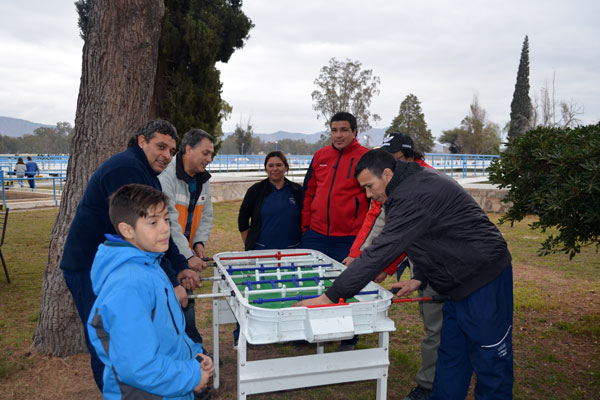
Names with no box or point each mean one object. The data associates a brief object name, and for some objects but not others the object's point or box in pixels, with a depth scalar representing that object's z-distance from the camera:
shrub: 3.64
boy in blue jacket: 1.66
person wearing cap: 3.38
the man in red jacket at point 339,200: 4.20
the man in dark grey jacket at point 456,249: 2.54
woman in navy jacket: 4.45
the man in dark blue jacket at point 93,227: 2.49
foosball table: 2.08
